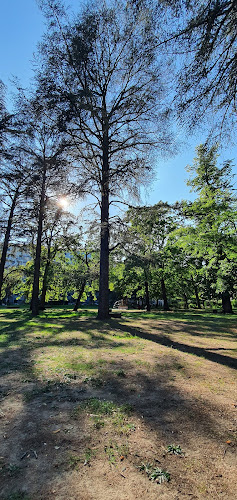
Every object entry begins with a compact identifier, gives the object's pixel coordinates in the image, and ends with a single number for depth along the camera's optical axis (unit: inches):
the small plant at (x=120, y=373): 167.0
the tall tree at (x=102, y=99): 347.3
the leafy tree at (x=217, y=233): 455.2
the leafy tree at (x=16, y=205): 489.4
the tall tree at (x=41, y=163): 389.1
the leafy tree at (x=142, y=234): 441.4
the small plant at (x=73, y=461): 81.9
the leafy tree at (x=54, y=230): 627.2
